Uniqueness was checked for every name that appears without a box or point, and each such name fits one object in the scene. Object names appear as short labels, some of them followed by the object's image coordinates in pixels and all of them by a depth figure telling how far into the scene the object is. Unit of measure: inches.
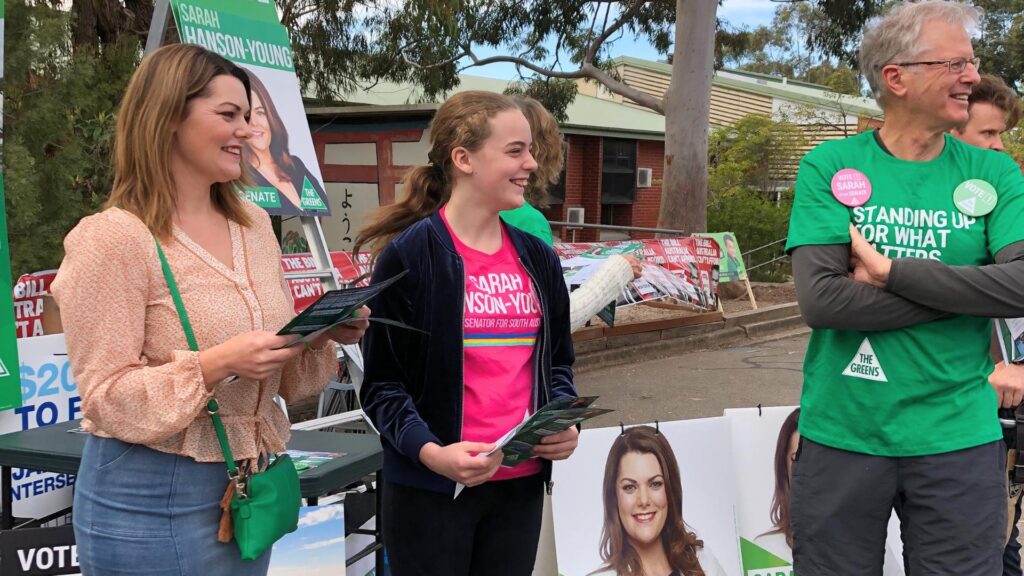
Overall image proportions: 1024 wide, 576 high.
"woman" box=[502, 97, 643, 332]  121.4
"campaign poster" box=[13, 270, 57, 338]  156.9
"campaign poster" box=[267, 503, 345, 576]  118.8
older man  87.0
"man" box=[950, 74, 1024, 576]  123.3
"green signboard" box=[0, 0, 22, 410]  125.1
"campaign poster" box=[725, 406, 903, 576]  143.6
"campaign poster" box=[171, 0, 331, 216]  171.2
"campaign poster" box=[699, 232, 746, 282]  453.7
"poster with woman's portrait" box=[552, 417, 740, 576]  138.5
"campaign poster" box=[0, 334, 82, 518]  129.1
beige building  1146.7
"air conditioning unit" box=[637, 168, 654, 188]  957.8
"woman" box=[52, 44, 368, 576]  65.1
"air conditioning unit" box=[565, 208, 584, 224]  868.6
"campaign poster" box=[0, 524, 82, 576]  113.3
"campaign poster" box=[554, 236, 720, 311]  357.1
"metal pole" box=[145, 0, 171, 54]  161.0
